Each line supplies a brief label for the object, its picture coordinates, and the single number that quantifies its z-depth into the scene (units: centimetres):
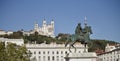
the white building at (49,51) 10968
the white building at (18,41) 10991
